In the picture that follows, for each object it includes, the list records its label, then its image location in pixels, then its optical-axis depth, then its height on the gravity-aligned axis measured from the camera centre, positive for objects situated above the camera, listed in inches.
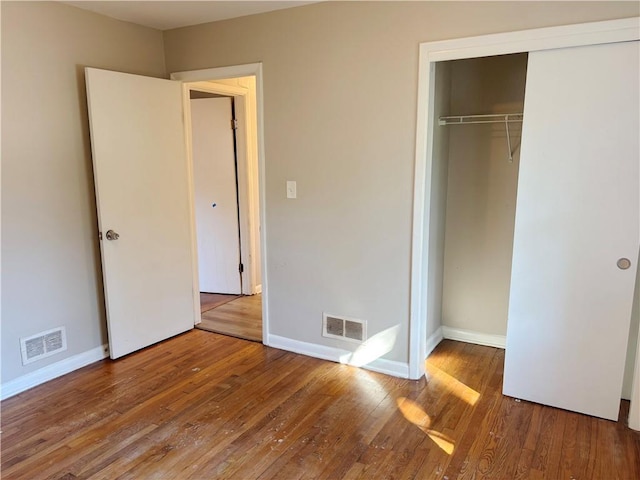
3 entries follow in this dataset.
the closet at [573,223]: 86.7 -10.9
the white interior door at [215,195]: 176.9 -10.3
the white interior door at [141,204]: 119.3 -9.8
